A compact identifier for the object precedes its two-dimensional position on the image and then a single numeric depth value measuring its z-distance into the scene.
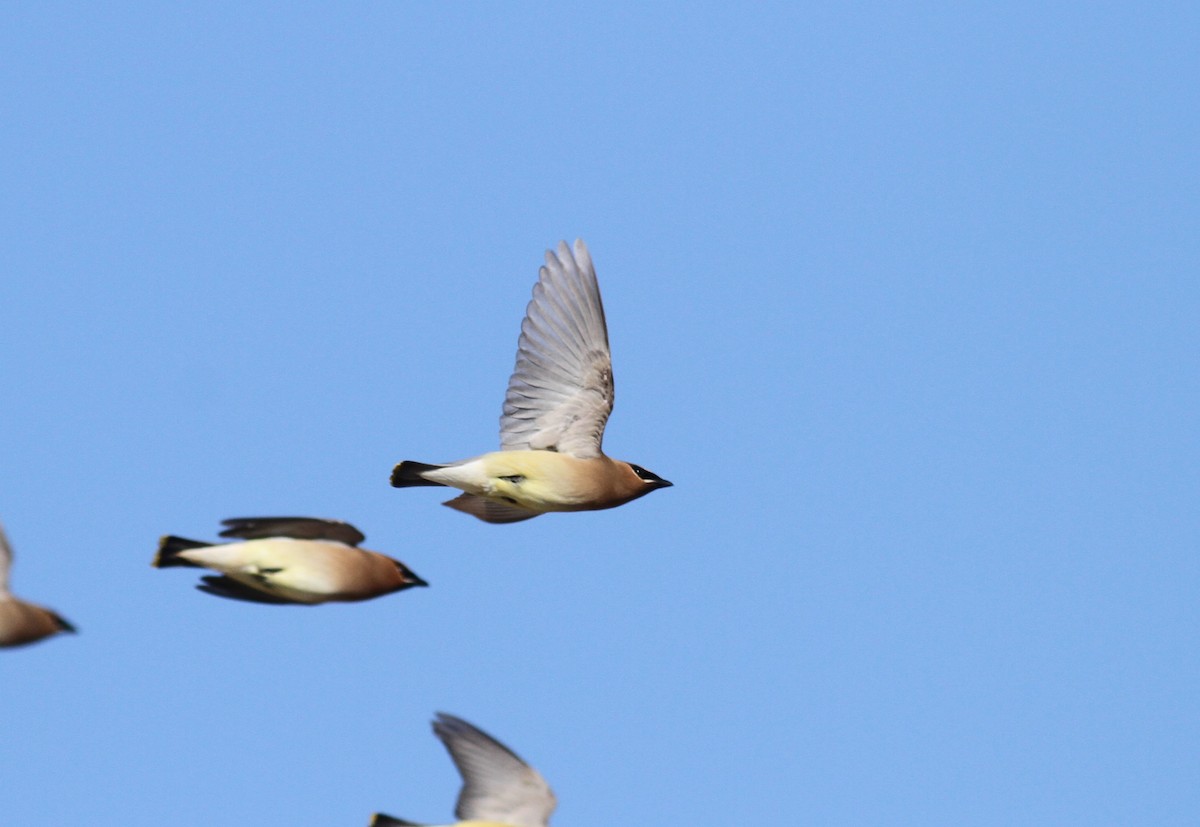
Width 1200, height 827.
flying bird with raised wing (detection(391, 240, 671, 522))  12.66
